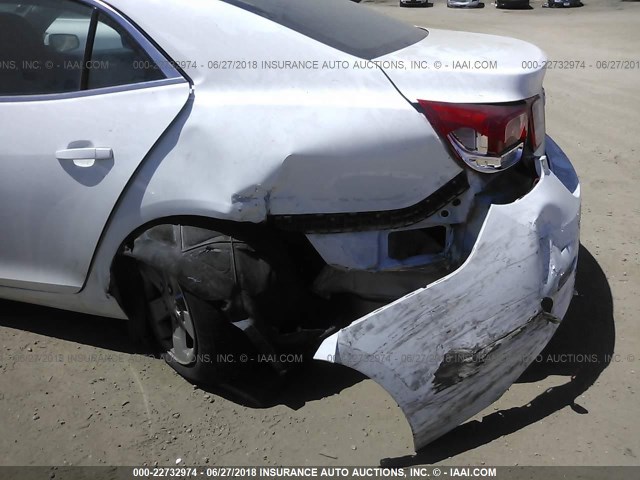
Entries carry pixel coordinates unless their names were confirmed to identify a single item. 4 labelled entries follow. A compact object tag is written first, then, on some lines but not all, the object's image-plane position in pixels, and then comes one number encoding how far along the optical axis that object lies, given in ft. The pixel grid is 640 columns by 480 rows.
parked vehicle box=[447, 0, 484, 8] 84.02
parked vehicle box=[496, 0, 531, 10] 79.46
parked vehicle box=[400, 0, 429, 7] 88.74
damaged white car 7.77
